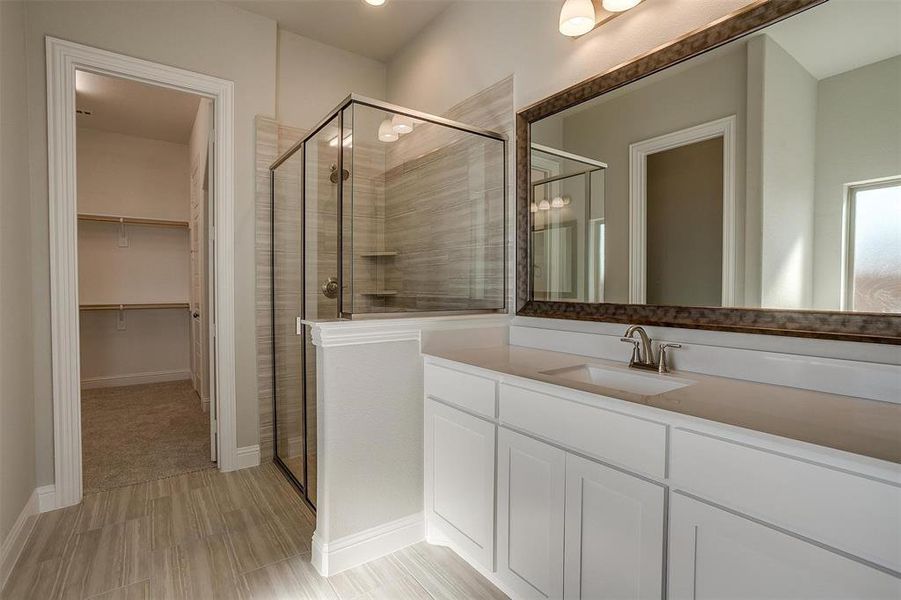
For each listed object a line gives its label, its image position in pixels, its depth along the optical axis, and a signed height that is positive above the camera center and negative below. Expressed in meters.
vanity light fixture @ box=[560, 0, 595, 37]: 1.74 +1.07
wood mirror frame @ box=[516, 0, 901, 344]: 1.21 -0.06
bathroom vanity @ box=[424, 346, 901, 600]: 0.83 -0.46
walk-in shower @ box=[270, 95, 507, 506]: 1.93 +0.31
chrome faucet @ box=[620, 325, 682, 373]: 1.58 -0.22
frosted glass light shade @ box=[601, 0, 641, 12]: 1.62 +1.04
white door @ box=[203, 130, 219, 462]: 2.77 -0.09
